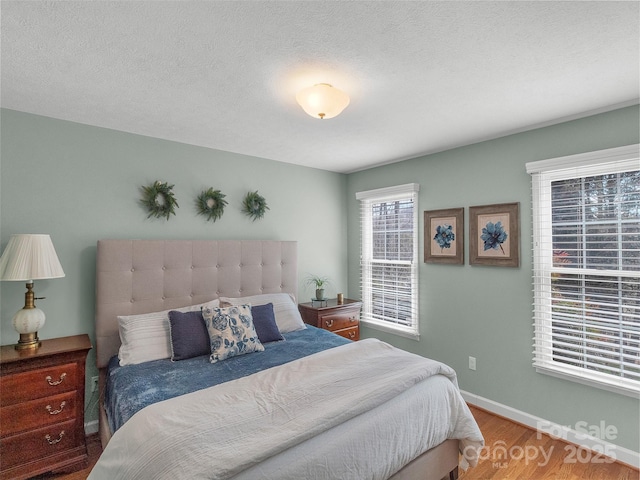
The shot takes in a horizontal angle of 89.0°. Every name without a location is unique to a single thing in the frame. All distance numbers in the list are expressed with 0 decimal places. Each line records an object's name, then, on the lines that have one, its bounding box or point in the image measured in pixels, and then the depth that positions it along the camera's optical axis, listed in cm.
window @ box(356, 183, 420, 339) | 373
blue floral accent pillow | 235
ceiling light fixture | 192
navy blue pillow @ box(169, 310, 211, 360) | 236
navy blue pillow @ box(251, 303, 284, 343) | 273
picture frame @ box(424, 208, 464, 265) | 326
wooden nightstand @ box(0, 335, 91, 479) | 202
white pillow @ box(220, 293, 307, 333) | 305
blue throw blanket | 182
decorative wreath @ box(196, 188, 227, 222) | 326
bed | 133
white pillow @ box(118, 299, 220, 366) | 232
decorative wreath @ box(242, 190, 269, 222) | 356
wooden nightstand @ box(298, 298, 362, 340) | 363
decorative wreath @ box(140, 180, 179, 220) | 295
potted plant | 388
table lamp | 211
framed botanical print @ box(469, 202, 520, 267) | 285
